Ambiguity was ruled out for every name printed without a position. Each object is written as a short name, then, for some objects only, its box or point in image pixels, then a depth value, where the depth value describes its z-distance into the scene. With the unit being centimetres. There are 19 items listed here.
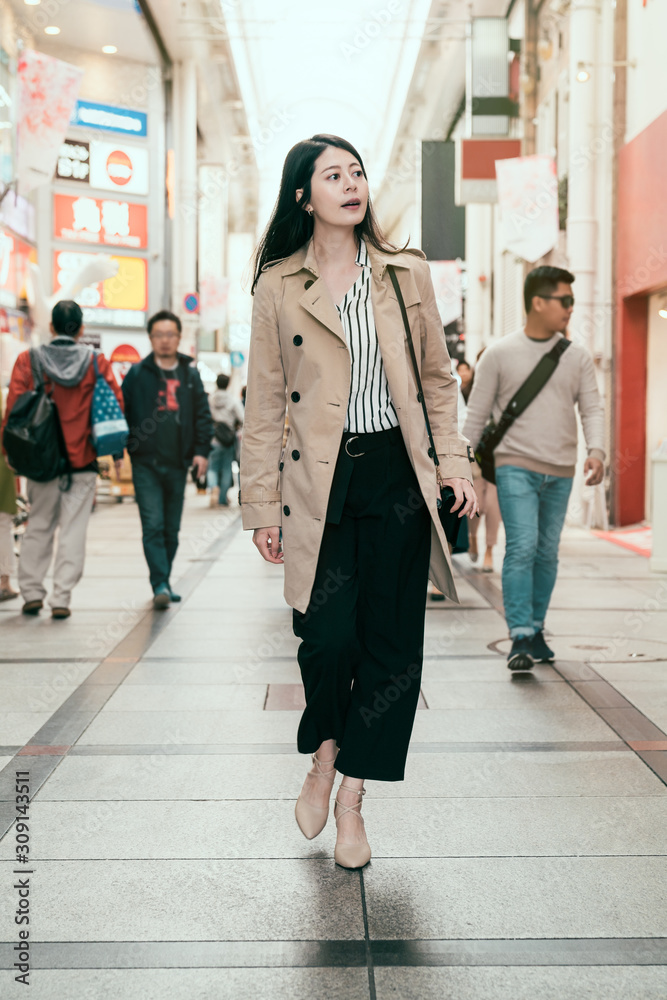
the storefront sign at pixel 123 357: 2183
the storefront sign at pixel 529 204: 1342
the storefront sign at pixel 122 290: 2234
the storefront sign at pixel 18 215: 1738
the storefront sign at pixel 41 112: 1058
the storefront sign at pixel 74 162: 2145
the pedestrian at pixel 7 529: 676
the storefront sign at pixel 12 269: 1672
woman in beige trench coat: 264
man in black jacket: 684
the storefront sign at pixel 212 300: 2566
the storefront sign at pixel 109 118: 2175
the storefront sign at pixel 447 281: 1780
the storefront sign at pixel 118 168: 2222
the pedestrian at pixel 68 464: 638
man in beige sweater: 491
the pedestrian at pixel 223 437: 1504
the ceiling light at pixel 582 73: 1265
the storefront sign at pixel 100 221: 2136
